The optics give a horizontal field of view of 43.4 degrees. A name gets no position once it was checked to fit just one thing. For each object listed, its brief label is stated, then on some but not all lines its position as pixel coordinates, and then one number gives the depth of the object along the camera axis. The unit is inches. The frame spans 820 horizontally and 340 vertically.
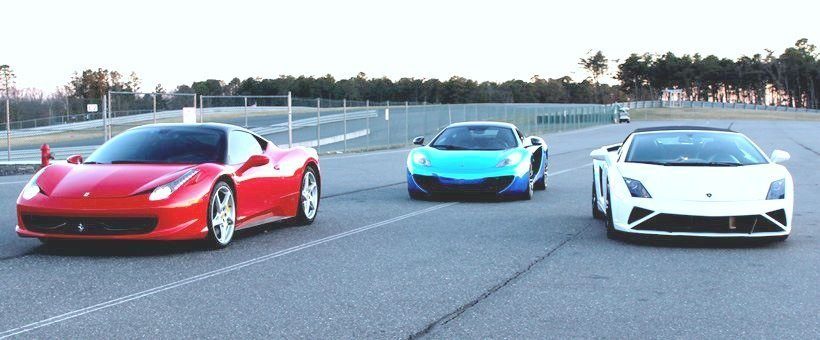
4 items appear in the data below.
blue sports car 569.3
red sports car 336.5
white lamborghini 368.8
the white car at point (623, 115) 3954.7
